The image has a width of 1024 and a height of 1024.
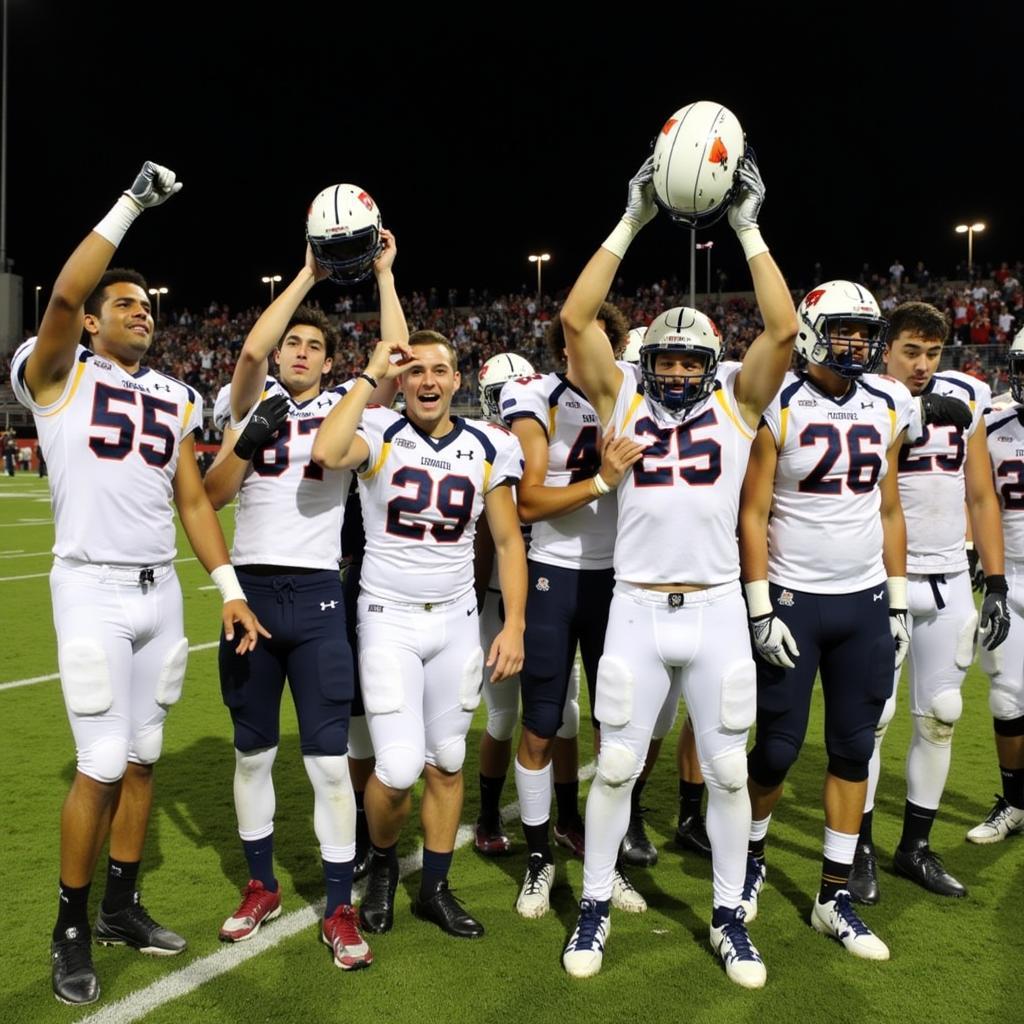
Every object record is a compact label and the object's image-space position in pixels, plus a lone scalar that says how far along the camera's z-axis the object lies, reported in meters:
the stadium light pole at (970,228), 34.91
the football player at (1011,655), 4.56
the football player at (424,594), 3.59
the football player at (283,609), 3.59
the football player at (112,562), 3.28
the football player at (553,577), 4.00
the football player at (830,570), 3.68
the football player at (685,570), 3.39
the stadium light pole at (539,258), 43.00
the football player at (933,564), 4.23
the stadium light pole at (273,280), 54.62
